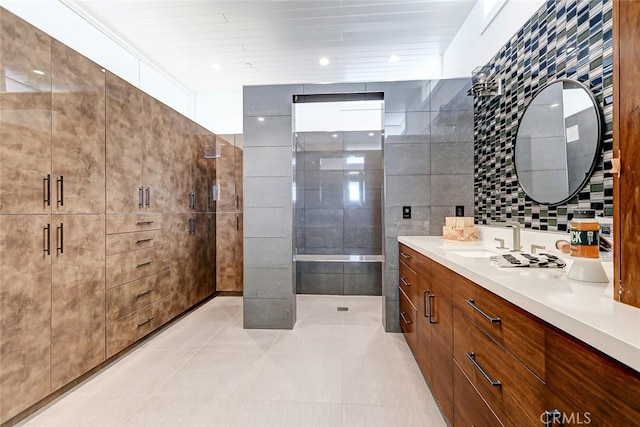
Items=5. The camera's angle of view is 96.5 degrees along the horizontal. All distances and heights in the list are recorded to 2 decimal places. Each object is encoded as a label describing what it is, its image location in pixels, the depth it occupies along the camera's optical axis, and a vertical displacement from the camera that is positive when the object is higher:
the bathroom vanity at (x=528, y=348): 0.56 -0.37
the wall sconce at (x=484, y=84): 2.23 +1.02
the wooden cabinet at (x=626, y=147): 0.73 +0.17
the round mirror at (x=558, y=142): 1.37 +0.38
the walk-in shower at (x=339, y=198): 4.16 +0.20
